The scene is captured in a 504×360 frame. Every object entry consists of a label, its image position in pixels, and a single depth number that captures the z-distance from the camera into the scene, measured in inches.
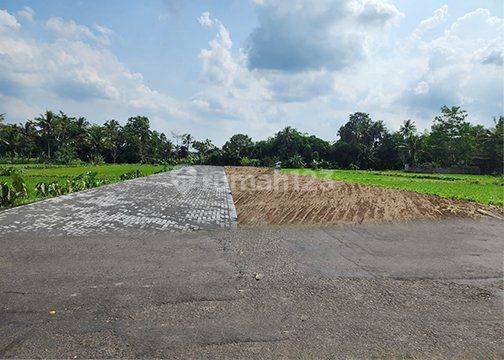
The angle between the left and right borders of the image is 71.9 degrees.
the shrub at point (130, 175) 1031.7
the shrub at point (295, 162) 2116.1
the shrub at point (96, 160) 2080.5
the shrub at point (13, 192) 475.8
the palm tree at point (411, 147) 2096.5
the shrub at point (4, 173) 1010.2
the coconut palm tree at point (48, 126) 2023.0
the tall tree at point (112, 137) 2273.9
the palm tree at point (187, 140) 2623.0
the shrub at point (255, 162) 2144.4
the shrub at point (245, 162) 2162.9
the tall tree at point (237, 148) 2223.5
